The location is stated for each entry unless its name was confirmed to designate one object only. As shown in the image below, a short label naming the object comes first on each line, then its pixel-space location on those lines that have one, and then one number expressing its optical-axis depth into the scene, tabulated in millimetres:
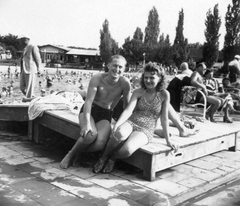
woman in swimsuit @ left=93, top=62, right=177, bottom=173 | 3654
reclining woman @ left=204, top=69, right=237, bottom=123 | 7313
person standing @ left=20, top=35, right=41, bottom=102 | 7340
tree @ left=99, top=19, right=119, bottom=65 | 59438
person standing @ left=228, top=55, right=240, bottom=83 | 9312
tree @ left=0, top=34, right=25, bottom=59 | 71562
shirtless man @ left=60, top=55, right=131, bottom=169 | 3770
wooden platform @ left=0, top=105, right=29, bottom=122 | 5320
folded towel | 4945
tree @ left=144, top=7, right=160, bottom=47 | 56750
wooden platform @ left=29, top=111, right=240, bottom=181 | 3617
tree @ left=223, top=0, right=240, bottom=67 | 38781
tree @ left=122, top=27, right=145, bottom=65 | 52156
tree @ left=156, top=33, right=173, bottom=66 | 49812
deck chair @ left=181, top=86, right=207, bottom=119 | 6949
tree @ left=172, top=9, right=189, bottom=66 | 49031
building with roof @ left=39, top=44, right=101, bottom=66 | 68312
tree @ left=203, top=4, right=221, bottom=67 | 40344
